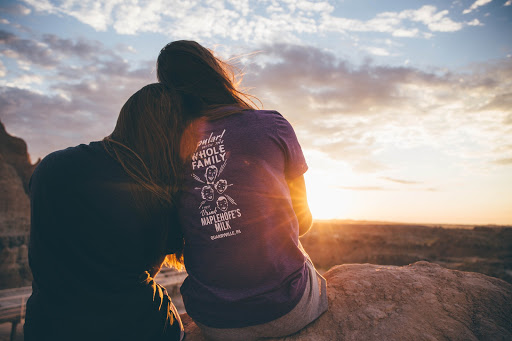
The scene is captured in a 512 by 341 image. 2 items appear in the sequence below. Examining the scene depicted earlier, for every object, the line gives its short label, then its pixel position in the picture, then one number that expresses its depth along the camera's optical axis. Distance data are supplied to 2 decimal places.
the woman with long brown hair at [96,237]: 1.30
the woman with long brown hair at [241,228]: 1.38
